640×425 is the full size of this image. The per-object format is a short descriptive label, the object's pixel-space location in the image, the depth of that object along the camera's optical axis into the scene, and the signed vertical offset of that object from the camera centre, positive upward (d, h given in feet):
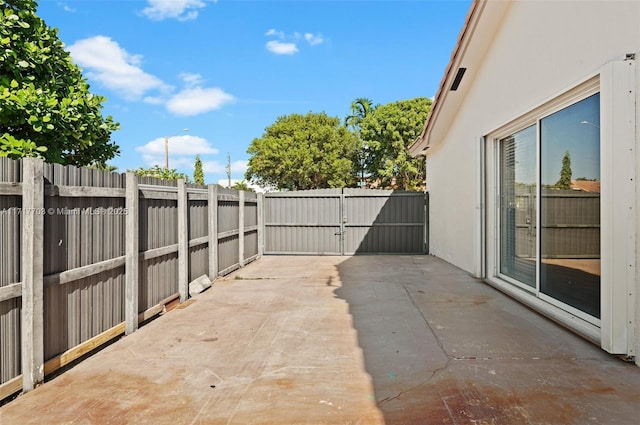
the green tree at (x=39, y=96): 16.48 +5.58
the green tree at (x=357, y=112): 89.63 +24.21
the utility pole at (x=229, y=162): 152.56 +20.04
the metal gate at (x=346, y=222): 36.73 -1.18
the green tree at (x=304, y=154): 78.69 +12.23
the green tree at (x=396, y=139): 75.56 +14.97
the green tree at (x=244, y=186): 115.55 +7.87
